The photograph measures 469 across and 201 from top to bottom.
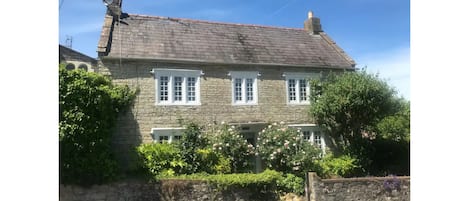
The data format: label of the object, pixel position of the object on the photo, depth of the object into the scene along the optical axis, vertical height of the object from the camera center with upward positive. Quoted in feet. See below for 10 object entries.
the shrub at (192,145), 46.05 -4.58
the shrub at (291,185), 44.65 -8.85
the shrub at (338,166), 52.29 -7.94
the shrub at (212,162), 46.45 -6.51
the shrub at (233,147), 48.32 -4.87
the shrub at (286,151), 47.50 -5.32
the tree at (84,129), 36.91 -1.99
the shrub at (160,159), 43.96 -5.83
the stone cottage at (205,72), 48.26 +4.58
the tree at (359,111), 50.42 -0.61
